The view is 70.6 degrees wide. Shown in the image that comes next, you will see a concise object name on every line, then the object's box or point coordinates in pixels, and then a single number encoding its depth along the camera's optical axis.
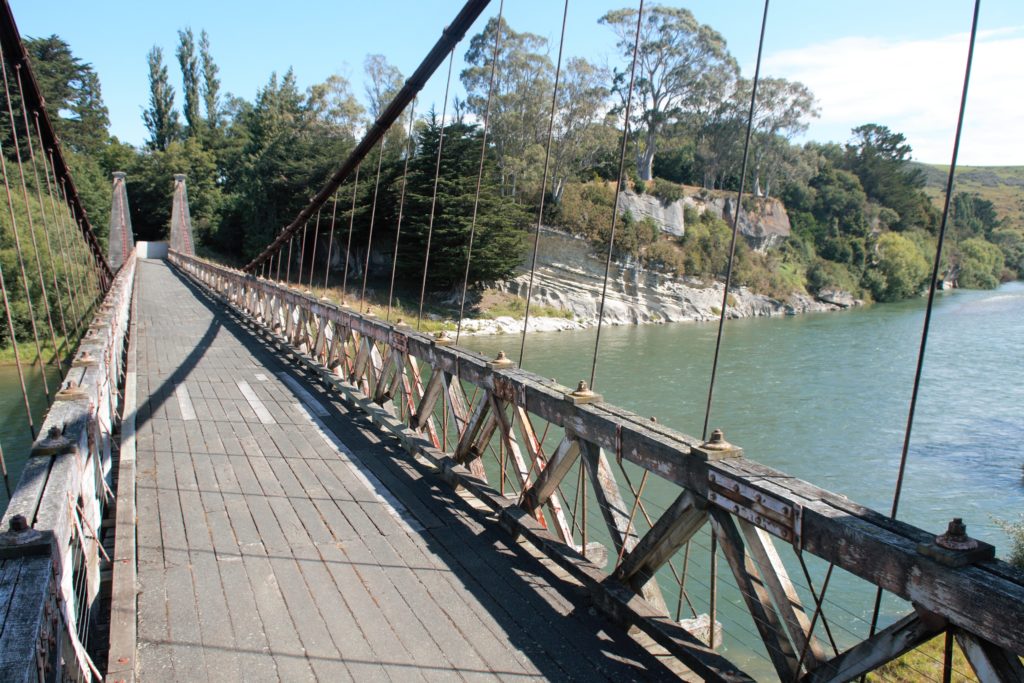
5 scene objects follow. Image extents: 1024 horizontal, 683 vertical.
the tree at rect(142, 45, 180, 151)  65.94
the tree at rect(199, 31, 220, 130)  70.50
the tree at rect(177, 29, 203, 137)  66.75
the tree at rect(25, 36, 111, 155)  40.16
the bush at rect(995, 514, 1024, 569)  8.55
